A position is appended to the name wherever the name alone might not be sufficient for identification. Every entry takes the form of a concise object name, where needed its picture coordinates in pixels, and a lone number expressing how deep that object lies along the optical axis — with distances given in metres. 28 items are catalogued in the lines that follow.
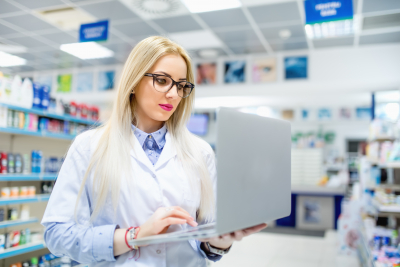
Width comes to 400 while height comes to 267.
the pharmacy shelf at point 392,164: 3.58
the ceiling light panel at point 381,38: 5.75
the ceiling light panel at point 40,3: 4.97
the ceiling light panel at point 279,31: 5.55
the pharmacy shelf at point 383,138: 4.47
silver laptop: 0.85
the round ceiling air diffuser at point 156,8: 4.90
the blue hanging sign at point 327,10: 4.06
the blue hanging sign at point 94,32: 5.21
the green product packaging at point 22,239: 3.53
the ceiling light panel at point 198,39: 6.02
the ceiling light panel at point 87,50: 6.73
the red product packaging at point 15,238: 3.42
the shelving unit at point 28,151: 3.27
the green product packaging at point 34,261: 3.66
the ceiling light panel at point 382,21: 5.06
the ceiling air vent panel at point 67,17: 5.29
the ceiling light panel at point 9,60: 7.33
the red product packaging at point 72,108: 4.16
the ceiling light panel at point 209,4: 4.82
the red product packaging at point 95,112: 4.55
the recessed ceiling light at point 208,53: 6.85
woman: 1.05
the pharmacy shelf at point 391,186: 4.28
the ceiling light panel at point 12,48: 6.77
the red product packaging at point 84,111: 4.35
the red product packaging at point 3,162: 3.24
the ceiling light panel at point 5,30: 5.84
